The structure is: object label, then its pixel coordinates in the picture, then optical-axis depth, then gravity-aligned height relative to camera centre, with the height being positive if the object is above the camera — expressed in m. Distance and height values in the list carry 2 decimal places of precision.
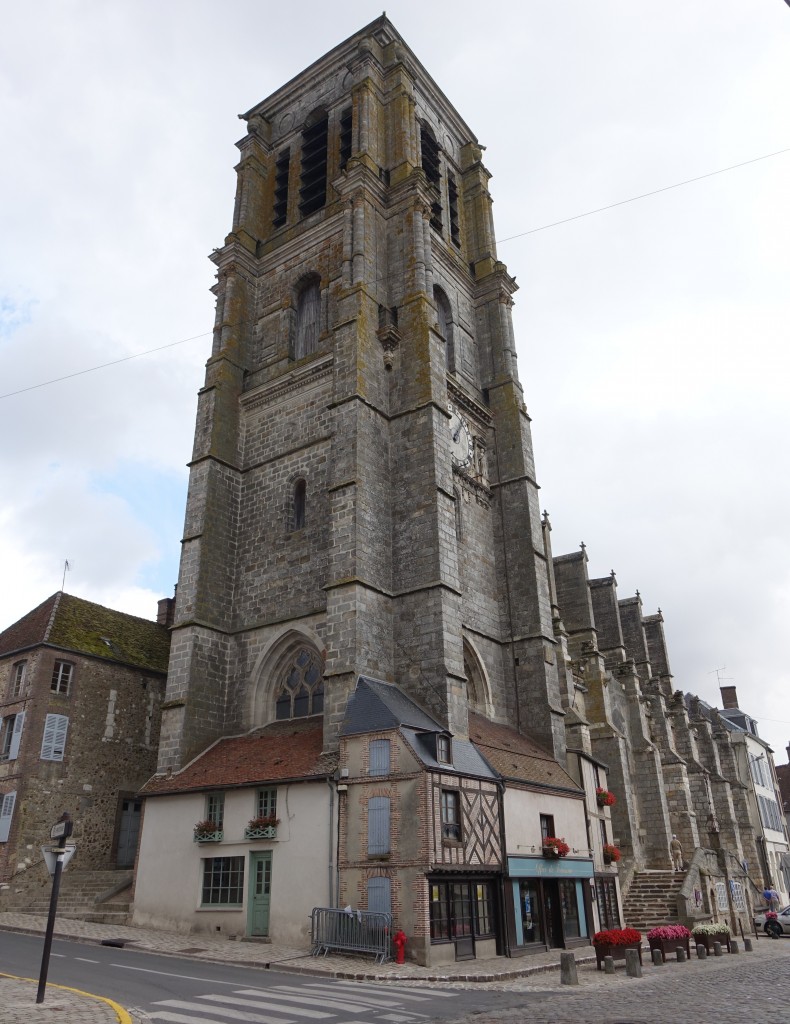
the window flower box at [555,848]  18.30 +1.04
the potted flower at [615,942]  14.30 -0.72
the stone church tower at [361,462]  20.38 +11.69
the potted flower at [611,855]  21.50 +1.02
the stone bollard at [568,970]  12.22 -1.00
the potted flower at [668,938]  15.81 -0.75
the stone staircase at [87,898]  19.11 +0.21
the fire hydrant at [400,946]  14.39 -0.72
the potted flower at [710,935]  16.95 -0.75
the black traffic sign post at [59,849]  9.54 +0.66
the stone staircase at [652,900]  22.83 -0.09
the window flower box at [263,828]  17.06 +1.47
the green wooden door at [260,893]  16.66 +0.21
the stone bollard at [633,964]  13.43 -1.01
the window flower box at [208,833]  17.95 +1.46
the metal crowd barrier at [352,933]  14.65 -0.52
